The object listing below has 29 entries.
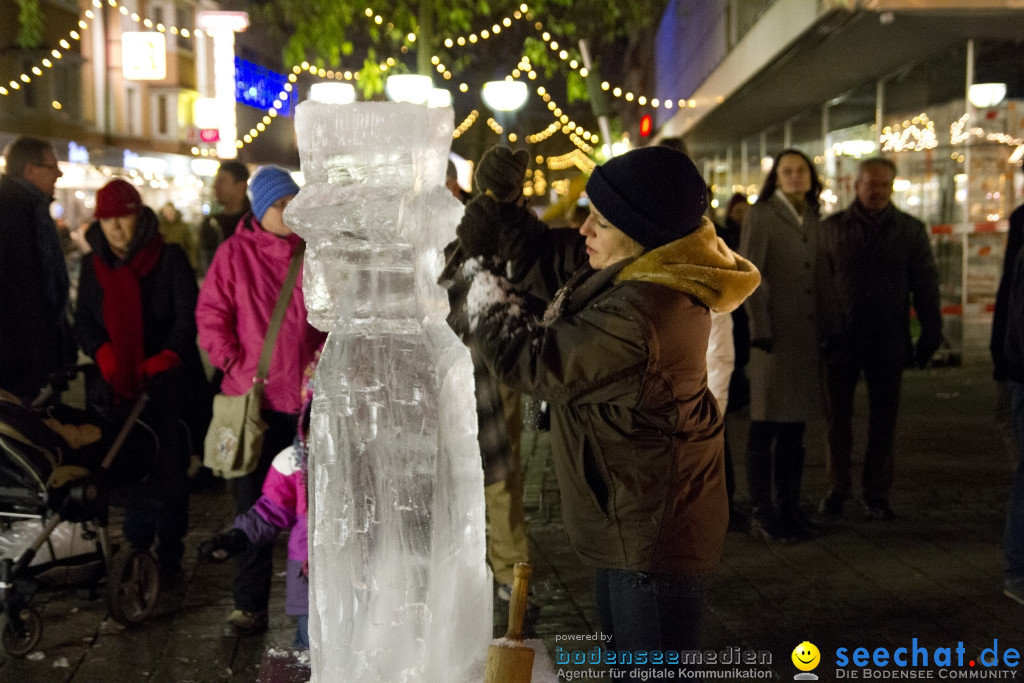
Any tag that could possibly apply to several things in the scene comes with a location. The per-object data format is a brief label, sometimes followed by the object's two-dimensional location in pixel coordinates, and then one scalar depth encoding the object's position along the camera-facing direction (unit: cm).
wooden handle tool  274
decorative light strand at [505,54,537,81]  1964
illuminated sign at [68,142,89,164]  2900
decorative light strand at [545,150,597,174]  3441
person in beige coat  596
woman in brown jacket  273
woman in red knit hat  544
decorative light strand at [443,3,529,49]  1741
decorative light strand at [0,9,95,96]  1177
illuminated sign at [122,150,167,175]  3394
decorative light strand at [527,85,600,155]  2086
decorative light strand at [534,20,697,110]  1811
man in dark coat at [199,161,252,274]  724
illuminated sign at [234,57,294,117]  2670
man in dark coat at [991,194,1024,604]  485
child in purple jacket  397
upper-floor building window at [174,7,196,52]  3812
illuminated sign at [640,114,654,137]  1509
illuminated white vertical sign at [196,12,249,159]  2202
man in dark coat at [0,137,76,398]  574
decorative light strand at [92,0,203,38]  1219
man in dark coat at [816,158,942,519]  641
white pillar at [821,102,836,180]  1447
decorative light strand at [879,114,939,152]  1201
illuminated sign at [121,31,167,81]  1919
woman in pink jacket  468
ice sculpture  283
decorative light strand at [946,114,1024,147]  1105
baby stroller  457
